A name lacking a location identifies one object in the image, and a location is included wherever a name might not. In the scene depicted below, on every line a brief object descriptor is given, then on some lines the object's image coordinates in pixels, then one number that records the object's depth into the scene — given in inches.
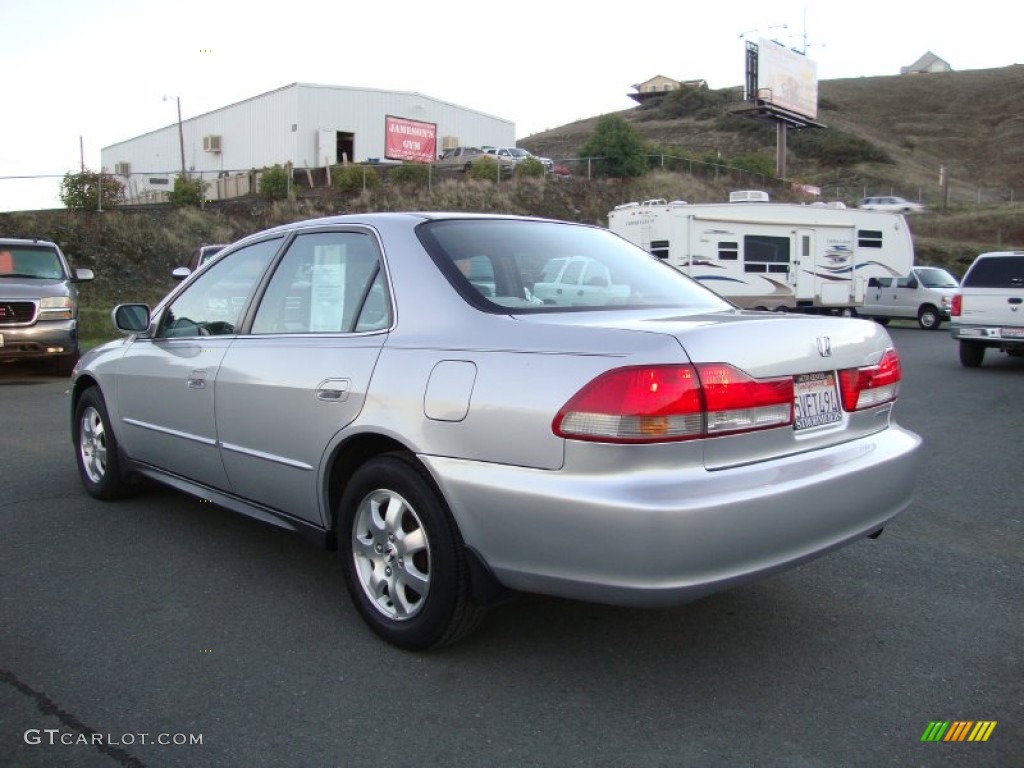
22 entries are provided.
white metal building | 1694.1
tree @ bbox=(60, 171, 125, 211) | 987.3
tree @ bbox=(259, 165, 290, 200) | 1165.1
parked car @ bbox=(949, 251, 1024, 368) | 505.7
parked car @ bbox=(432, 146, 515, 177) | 1407.5
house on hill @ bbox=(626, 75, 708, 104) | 4414.4
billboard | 1792.6
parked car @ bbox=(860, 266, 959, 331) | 903.1
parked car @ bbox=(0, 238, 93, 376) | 442.0
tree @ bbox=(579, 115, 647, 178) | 1519.4
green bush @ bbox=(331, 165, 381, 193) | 1222.9
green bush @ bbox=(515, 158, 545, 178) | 1374.3
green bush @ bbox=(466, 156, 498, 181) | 1346.0
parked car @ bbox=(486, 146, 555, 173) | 1502.2
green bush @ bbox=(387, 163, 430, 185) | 1282.0
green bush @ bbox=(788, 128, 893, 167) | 2822.3
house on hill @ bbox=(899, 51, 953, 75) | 5310.0
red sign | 1555.1
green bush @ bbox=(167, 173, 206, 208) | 1089.4
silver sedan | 106.8
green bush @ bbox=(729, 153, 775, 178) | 1809.8
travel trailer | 766.5
